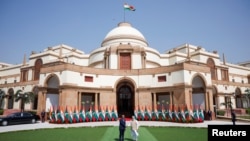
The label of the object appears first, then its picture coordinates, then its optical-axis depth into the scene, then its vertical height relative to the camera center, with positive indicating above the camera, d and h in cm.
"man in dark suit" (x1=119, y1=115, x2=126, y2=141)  1173 -219
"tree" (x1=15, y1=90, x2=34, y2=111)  3994 -99
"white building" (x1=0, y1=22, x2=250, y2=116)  2756 +186
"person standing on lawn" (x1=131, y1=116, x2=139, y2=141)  1167 -220
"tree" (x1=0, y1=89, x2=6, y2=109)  4755 -63
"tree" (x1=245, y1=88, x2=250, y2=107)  4604 -93
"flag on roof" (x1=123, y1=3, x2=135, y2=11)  3922 +1760
